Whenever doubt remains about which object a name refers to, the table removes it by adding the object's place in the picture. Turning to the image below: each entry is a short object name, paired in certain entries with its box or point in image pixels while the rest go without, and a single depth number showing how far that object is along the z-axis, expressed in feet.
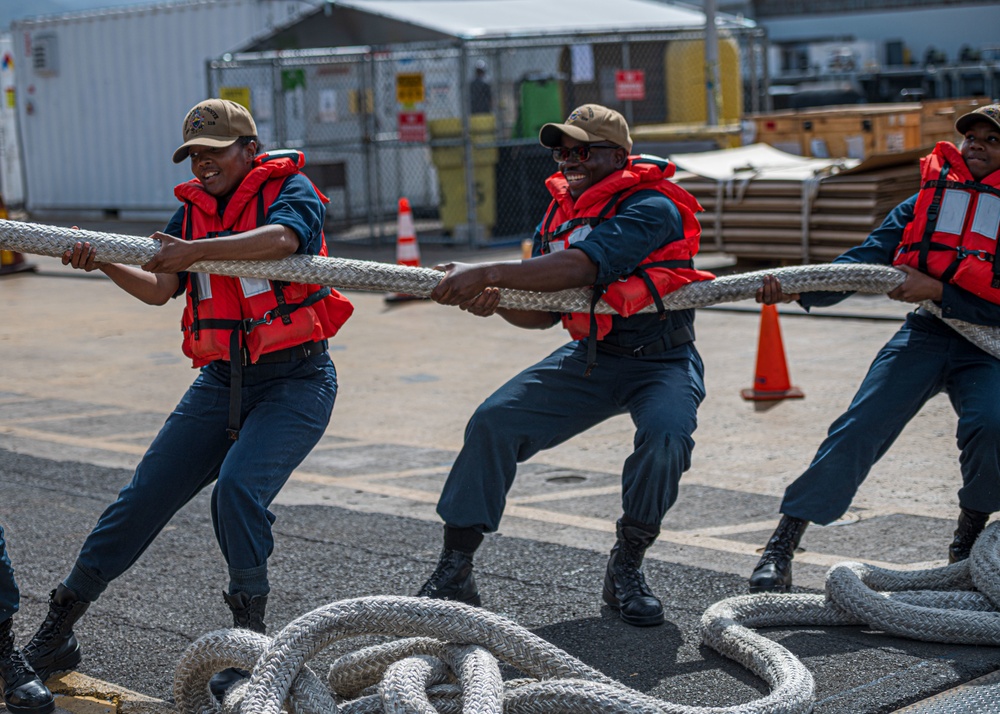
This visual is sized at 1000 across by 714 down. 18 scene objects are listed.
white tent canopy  56.49
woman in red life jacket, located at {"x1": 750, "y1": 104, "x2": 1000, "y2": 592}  14.51
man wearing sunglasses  14.17
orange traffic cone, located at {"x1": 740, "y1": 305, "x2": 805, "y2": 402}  26.30
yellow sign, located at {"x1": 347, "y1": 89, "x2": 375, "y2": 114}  62.69
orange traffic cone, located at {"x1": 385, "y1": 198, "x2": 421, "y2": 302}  41.83
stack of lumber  38.93
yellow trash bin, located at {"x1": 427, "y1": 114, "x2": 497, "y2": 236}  53.01
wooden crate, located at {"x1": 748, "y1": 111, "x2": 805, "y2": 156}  47.93
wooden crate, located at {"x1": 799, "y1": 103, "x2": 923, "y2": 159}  46.29
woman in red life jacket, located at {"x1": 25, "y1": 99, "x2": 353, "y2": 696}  12.95
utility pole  52.37
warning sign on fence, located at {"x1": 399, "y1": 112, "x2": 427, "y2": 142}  51.72
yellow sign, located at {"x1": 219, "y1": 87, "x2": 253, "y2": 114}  55.06
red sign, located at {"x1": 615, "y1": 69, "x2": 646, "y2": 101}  53.78
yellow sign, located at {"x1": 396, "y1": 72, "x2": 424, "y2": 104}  51.26
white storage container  64.59
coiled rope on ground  10.64
